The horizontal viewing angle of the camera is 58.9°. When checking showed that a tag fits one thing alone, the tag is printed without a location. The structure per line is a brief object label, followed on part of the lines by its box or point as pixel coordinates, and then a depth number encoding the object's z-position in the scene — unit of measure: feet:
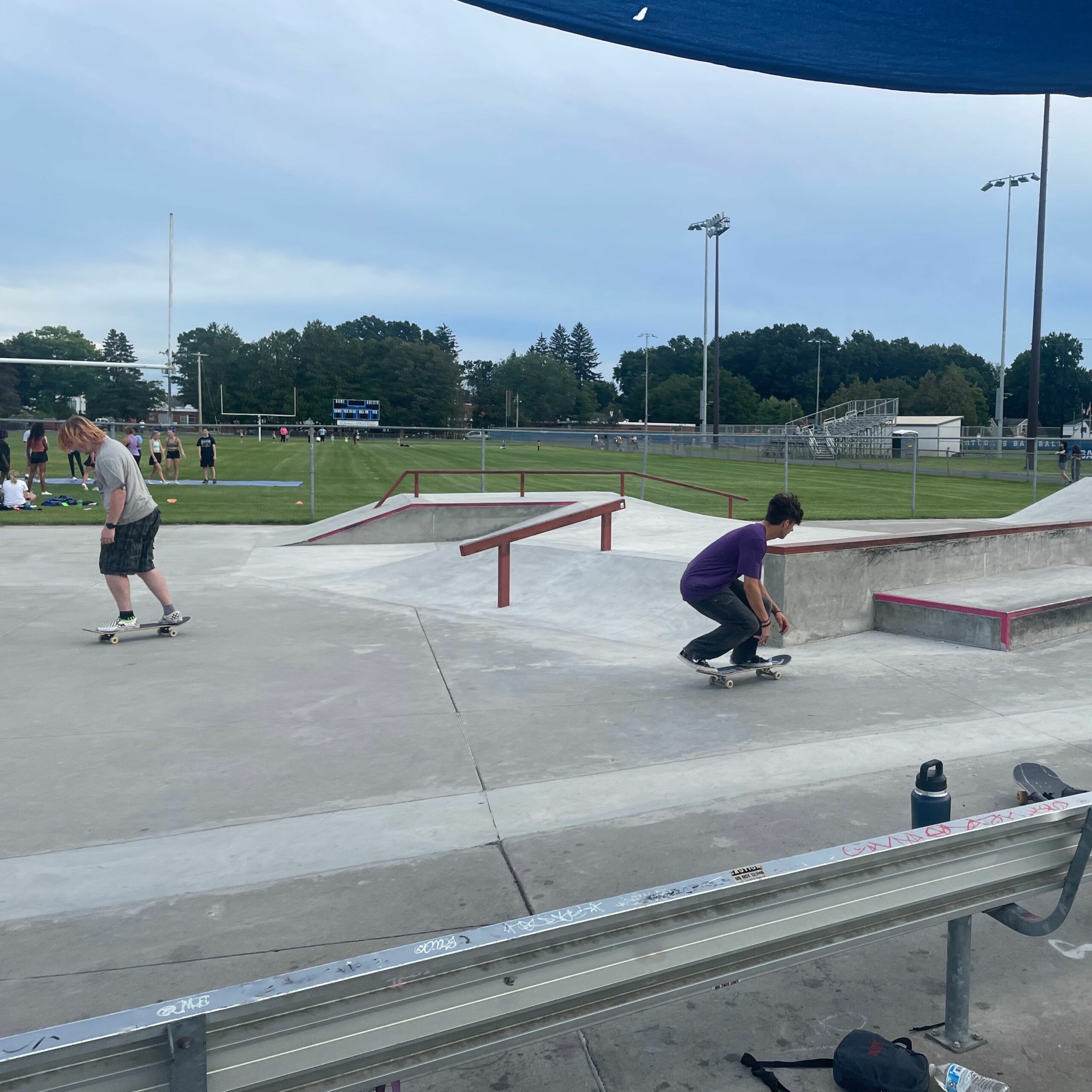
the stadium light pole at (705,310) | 219.61
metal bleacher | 166.71
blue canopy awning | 10.35
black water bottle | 12.20
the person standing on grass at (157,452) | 93.40
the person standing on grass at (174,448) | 90.38
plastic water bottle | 8.59
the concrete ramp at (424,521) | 54.39
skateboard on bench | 14.44
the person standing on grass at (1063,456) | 98.22
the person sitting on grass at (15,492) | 65.87
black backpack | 8.48
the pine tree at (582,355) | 628.28
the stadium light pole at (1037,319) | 115.65
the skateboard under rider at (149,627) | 28.04
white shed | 225.56
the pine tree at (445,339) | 633.20
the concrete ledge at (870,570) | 27.22
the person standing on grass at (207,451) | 90.68
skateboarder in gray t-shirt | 26.84
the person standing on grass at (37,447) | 74.08
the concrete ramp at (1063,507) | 56.03
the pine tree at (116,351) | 642.63
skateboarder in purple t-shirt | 21.56
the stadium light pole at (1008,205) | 168.86
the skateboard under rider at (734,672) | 23.03
